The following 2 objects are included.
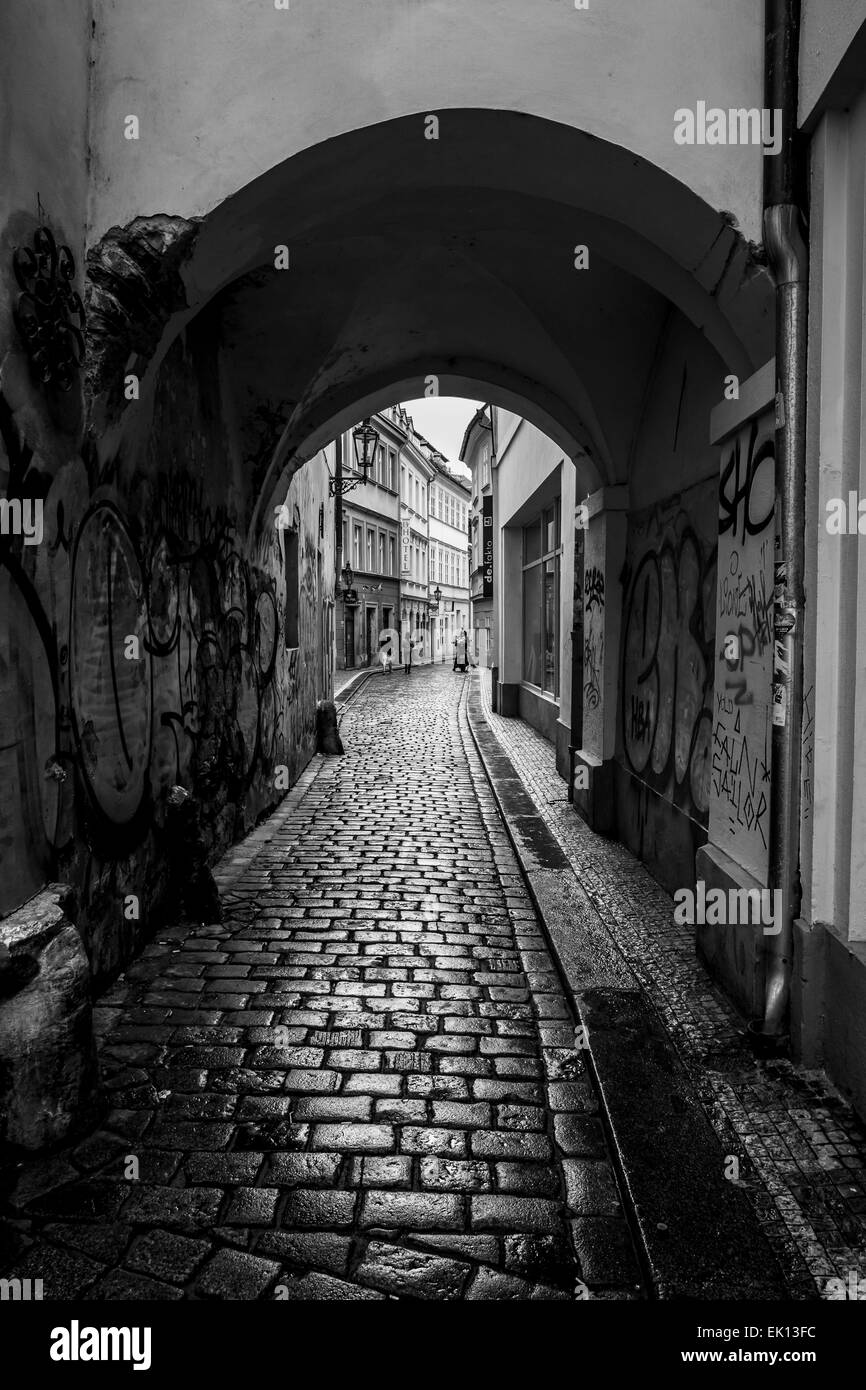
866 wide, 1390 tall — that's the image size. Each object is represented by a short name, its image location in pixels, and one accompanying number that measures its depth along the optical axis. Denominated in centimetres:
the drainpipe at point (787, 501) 362
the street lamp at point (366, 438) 1645
